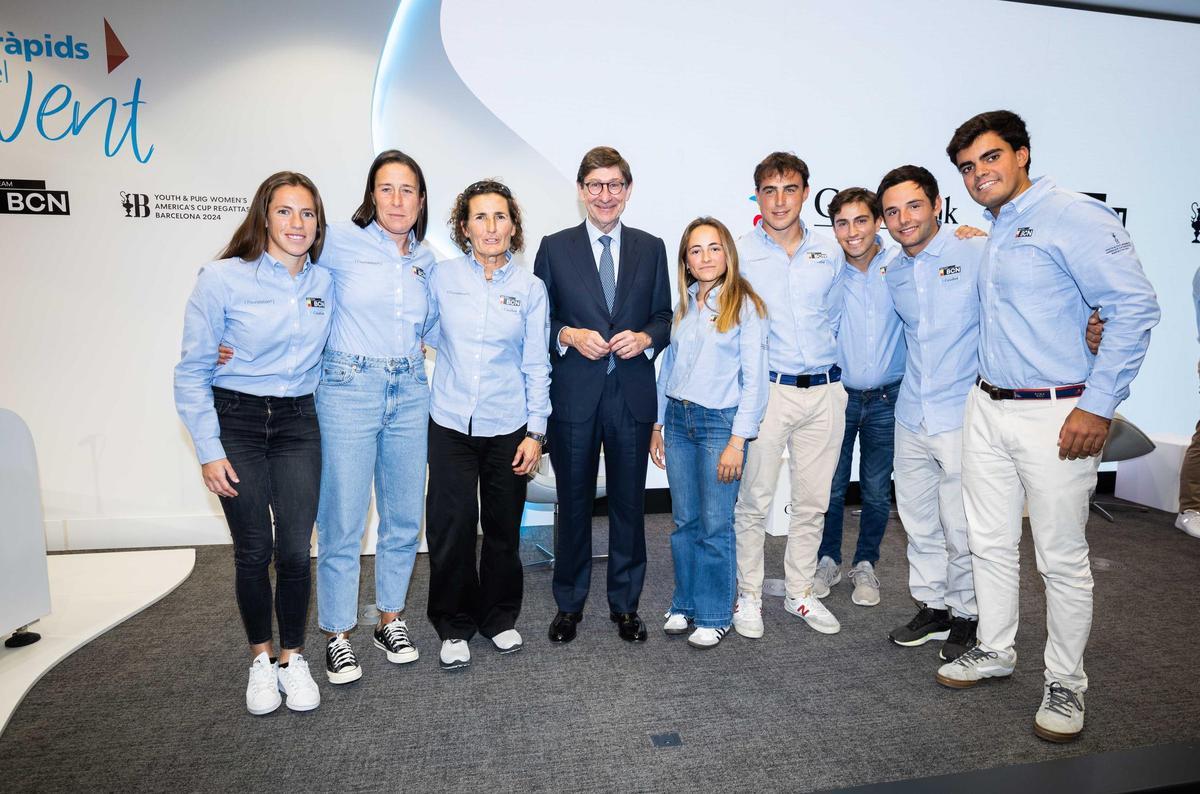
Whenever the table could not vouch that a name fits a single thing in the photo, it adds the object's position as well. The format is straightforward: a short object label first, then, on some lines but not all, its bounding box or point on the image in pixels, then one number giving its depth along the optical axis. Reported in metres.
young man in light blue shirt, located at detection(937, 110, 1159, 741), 2.04
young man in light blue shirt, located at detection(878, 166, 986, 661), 2.66
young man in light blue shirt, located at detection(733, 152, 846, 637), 2.83
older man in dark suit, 2.66
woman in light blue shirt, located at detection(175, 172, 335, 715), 2.11
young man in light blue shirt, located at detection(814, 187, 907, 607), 3.04
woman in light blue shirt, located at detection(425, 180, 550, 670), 2.50
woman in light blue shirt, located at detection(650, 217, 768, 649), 2.65
